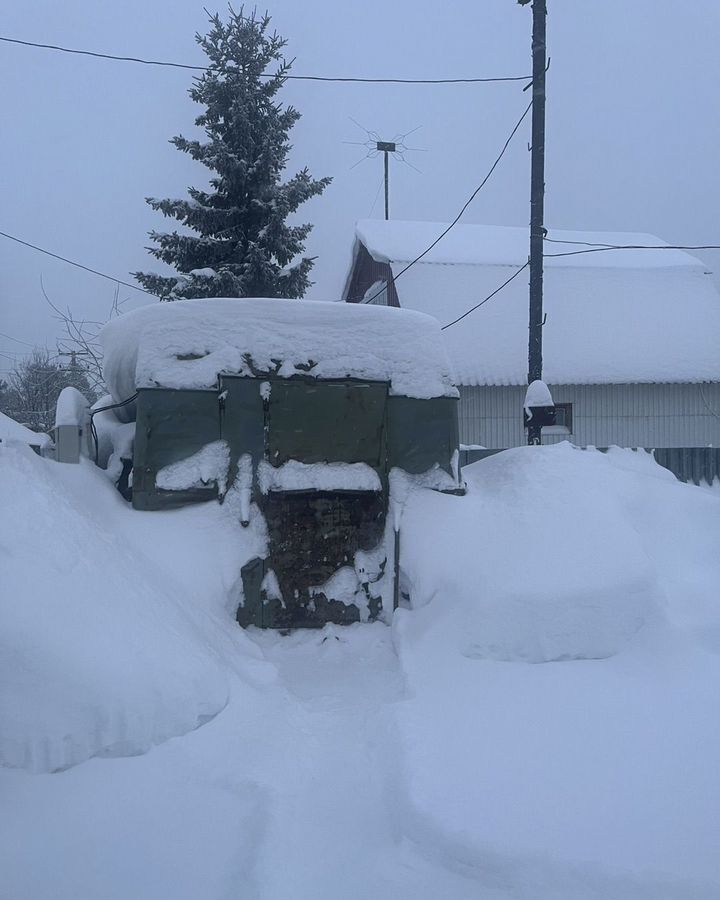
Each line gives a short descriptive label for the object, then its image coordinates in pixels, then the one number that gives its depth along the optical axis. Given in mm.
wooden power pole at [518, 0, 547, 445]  11109
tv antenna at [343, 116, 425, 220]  28131
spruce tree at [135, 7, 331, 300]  16375
